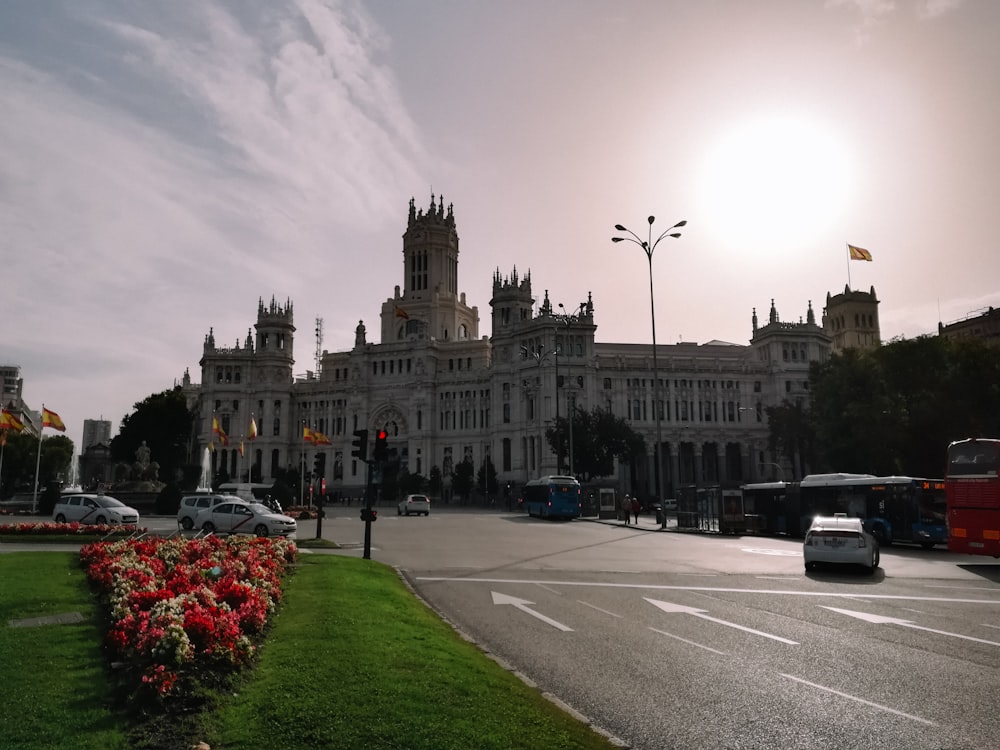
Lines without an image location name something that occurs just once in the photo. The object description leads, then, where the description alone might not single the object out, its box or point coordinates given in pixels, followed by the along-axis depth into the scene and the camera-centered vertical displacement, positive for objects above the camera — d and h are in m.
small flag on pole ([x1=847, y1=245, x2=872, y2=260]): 82.56 +24.57
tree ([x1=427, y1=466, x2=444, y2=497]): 94.56 -0.08
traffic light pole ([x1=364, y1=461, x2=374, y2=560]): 21.66 -1.03
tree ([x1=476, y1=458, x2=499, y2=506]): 91.19 +0.47
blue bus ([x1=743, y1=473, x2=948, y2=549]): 30.08 -1.10
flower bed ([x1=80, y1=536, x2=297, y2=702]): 8.01 -1.62
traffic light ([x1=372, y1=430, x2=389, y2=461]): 21.05 +0.96
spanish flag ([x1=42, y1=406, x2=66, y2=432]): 51.38 +4.42
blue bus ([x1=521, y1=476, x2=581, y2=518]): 54.53 -1.18
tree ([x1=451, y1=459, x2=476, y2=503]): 89.00 +0.25
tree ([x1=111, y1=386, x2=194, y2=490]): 99.44 +7.00
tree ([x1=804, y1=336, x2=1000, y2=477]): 47.66 +4.98
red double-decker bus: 22.84 -0.54
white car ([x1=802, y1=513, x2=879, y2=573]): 20.48 -1.75
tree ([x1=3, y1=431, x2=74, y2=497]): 96.89 +3.42
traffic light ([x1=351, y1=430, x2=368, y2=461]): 22.69 +1.20
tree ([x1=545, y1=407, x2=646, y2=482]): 69.50 +3.76
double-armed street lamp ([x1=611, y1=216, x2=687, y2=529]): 43.56 +13.41
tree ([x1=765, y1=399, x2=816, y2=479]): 80.12 +5.17
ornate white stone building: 93.62 +12.70
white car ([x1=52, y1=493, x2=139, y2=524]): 35.66 -1.23
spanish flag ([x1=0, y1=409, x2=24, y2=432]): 50.00 +4.15
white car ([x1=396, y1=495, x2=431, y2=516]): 58.84 -1.74
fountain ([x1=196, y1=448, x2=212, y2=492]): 95.57 +1.00
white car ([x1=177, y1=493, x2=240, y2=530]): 34.81 -0.98
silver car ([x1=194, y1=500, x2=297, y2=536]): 31.06 -1.51
